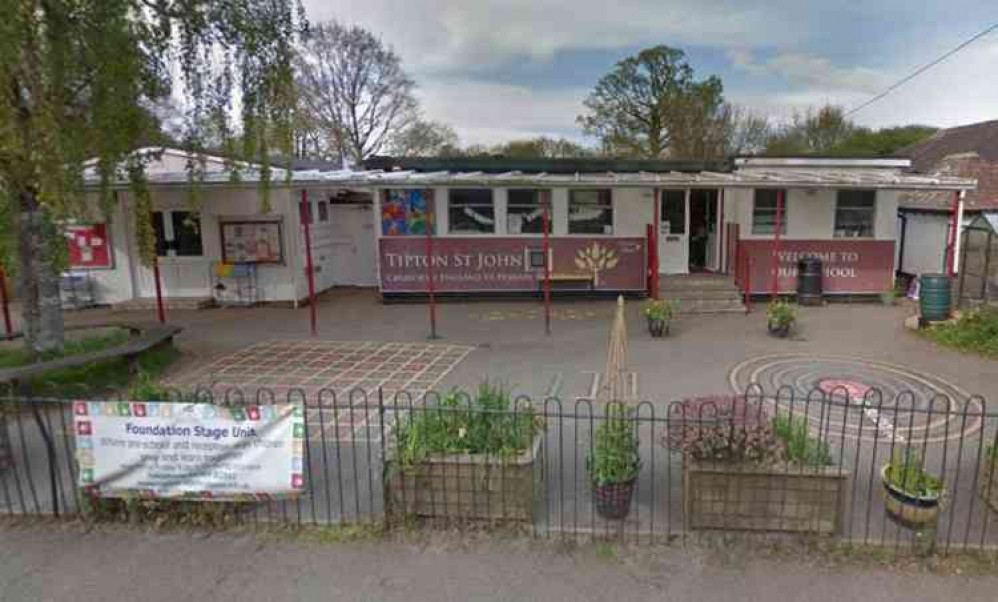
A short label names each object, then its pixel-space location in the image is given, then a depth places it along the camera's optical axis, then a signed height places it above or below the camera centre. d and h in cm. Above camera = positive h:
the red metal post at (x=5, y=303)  901 -114
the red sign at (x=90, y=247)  1262 -38
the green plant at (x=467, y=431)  387 -144
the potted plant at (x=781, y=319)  920 -157
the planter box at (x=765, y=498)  354 -173
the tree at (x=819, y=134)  2936 +460
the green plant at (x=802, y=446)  364 -147
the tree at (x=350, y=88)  3325 +828
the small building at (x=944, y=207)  1288 +34
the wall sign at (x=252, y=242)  1244 -31
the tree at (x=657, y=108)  2662 +555
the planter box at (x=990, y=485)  385 -182
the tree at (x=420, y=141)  3603 +545
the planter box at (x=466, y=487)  377 -174
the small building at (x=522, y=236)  1230 -25
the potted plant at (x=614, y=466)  376 -161
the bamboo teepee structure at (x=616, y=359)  445 -110
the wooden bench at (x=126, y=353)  593 -148
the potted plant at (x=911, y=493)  358 -173
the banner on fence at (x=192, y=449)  378 -147
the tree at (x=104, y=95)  485 +134
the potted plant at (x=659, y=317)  934 -153
